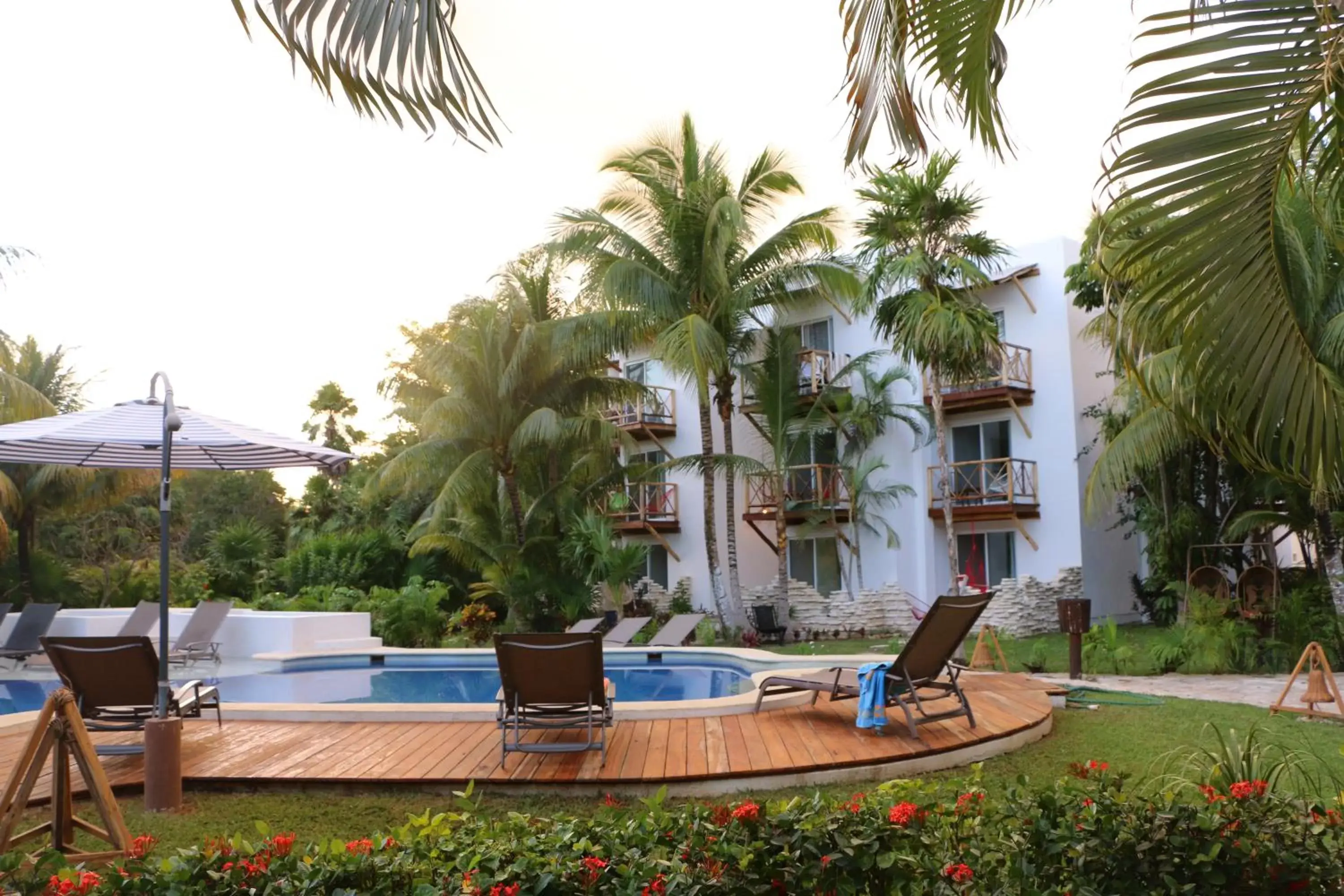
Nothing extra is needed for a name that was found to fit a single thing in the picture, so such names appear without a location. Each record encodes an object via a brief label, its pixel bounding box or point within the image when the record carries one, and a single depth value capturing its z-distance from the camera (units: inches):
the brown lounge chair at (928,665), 262.4
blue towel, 262.7
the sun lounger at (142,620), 498.9
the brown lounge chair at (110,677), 242.5
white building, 738.2
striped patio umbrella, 221.8
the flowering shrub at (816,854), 91.8
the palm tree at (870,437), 767.7
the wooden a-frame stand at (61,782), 158.6
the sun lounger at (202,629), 487.8
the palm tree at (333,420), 1386.6
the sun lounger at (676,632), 485.7
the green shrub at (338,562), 821.2
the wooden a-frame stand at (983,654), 459.5
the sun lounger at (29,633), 479.5
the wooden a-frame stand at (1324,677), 294.8
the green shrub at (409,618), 639.8
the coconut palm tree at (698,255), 691.4
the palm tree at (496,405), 747.4
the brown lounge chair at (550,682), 235.3
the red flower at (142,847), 99.3
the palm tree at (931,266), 519.2
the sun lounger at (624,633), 486.3
